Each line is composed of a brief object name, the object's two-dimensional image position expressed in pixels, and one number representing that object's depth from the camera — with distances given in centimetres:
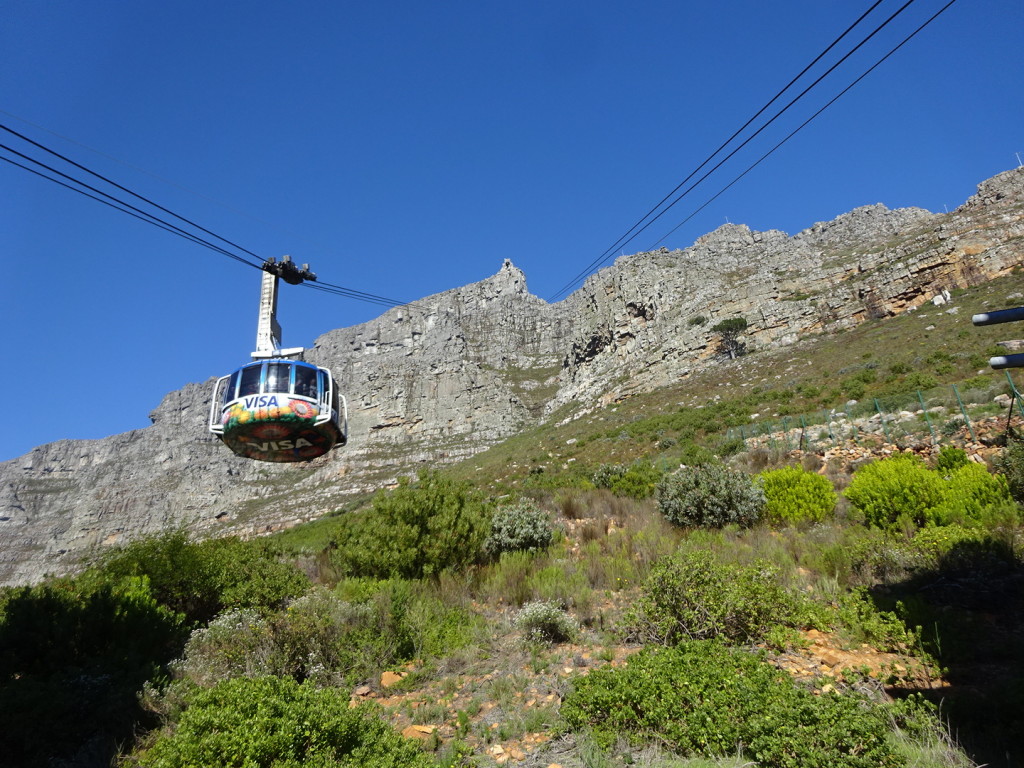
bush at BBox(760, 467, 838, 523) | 1036
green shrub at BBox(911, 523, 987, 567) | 710
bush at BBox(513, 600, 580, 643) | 674
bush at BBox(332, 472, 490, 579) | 993
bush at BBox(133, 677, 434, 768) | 362
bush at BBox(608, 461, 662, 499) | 1559
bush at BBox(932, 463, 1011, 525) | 829
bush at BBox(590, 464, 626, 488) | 1769
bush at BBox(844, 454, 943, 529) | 898
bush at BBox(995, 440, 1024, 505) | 852
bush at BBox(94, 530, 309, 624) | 926
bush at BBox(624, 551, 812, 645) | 605
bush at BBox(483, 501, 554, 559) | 1122
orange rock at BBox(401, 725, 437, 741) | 479
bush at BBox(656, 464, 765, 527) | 1117
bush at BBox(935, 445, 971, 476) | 1023
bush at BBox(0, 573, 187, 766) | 513
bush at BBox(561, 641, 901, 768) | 353
